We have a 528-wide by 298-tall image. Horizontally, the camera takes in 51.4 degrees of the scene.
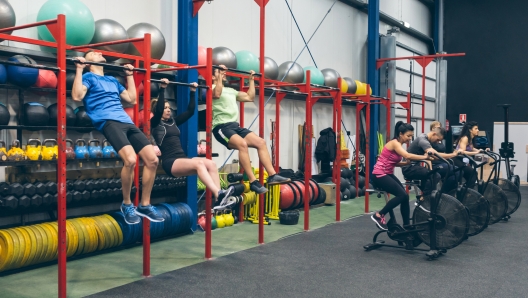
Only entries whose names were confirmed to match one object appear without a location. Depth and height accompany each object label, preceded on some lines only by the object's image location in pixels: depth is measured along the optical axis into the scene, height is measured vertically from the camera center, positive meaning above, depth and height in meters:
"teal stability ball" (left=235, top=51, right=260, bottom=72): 7.08 +0.97
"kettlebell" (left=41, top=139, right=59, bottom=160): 4.96 -0.16
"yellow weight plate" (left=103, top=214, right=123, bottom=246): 5.26 -0.90
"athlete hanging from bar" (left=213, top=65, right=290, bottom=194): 5.36 +0.04
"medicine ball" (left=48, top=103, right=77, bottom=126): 4.98 +0.18
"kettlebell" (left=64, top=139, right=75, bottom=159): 5.12 -0.17
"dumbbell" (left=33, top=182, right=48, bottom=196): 4.78 -0.47
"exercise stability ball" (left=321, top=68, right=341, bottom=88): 9.06 +0.98
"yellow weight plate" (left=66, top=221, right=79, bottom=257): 4.84 -0.90
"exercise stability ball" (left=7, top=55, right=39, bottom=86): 4.63 +0.52
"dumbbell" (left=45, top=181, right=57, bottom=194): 4.85 -0.46
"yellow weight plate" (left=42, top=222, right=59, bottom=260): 4.70 -0.87
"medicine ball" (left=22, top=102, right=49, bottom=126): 4.82 +0.18
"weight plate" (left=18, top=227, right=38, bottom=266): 4.52 -0.91
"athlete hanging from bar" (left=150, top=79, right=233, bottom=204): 4.67 -0.14
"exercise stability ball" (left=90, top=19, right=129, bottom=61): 5.31 +0.99
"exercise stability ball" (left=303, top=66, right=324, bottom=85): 8.58 +0.95
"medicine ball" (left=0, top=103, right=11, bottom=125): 4.48 +0.16
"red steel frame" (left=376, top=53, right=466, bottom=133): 10.15 +1.49
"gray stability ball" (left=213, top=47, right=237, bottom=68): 6.54 +0.95
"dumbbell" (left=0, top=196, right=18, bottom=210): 4.52 -0.56
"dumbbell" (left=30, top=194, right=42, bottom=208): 4.73 -0.57
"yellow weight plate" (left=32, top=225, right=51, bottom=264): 4.61 -0.92
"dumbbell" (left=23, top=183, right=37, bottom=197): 4.70 -0.47
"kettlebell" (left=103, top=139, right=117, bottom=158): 5.51 -0.17
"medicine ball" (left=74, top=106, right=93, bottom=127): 5.20 +0.17
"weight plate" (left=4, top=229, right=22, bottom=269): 4.40 -0.92
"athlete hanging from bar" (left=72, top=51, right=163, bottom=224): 4.14 +0.05
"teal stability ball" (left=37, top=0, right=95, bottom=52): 4.91 +1.06
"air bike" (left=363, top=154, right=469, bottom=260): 5.10 -0.83
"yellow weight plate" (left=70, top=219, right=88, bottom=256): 4.93 -0.91
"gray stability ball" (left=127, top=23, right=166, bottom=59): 5.75 +1.06
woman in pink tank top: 5.49 -0.37
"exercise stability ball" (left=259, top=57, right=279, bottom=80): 7.47 +0.92
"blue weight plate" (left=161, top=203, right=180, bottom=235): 5.95 -0.91
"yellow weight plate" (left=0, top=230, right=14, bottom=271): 4.36 -0.93
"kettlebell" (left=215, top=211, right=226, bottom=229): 6.80 -1.05
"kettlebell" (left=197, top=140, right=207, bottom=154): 6.64 -0.15
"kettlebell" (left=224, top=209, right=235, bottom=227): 6.94 -1.06
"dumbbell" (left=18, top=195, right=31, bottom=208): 4.63 -0.57
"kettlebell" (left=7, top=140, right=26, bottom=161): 4.70 -0.16
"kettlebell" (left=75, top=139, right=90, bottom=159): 5.27 -0.16
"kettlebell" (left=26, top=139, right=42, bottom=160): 4.86 -0.15
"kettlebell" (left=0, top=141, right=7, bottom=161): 4.59 -0.16
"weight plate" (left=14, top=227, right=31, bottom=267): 4.48 -0.91
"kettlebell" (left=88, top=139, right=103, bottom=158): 5.39 -0.16
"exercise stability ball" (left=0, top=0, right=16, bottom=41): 4.45 +0.98
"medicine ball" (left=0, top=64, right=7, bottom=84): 4.51 +0.49
